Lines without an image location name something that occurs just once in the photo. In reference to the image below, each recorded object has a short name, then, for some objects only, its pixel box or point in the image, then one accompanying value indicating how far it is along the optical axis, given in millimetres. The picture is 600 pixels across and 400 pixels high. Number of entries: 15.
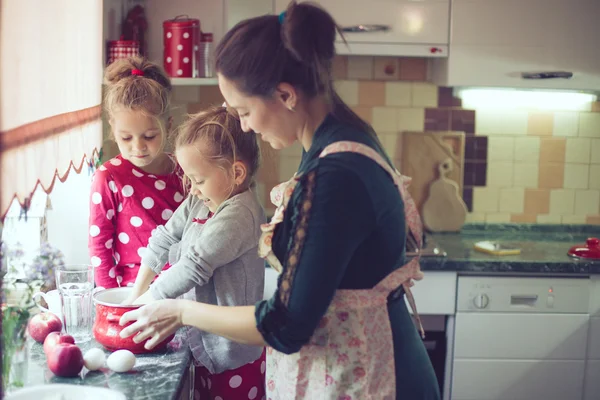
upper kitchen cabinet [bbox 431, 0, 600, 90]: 2902
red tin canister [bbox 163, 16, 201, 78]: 2764
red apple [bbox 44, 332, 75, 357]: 1449
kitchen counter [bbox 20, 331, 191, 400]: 1373
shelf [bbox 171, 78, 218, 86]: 2795
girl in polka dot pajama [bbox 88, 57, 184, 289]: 1926
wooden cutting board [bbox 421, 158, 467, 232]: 3256
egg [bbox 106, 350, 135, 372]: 1435
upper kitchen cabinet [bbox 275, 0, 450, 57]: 2867
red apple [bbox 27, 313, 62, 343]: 1603
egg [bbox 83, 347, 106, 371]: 1444
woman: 1207
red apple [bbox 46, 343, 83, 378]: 1405
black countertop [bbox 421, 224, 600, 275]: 2760
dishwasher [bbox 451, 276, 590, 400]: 2787
